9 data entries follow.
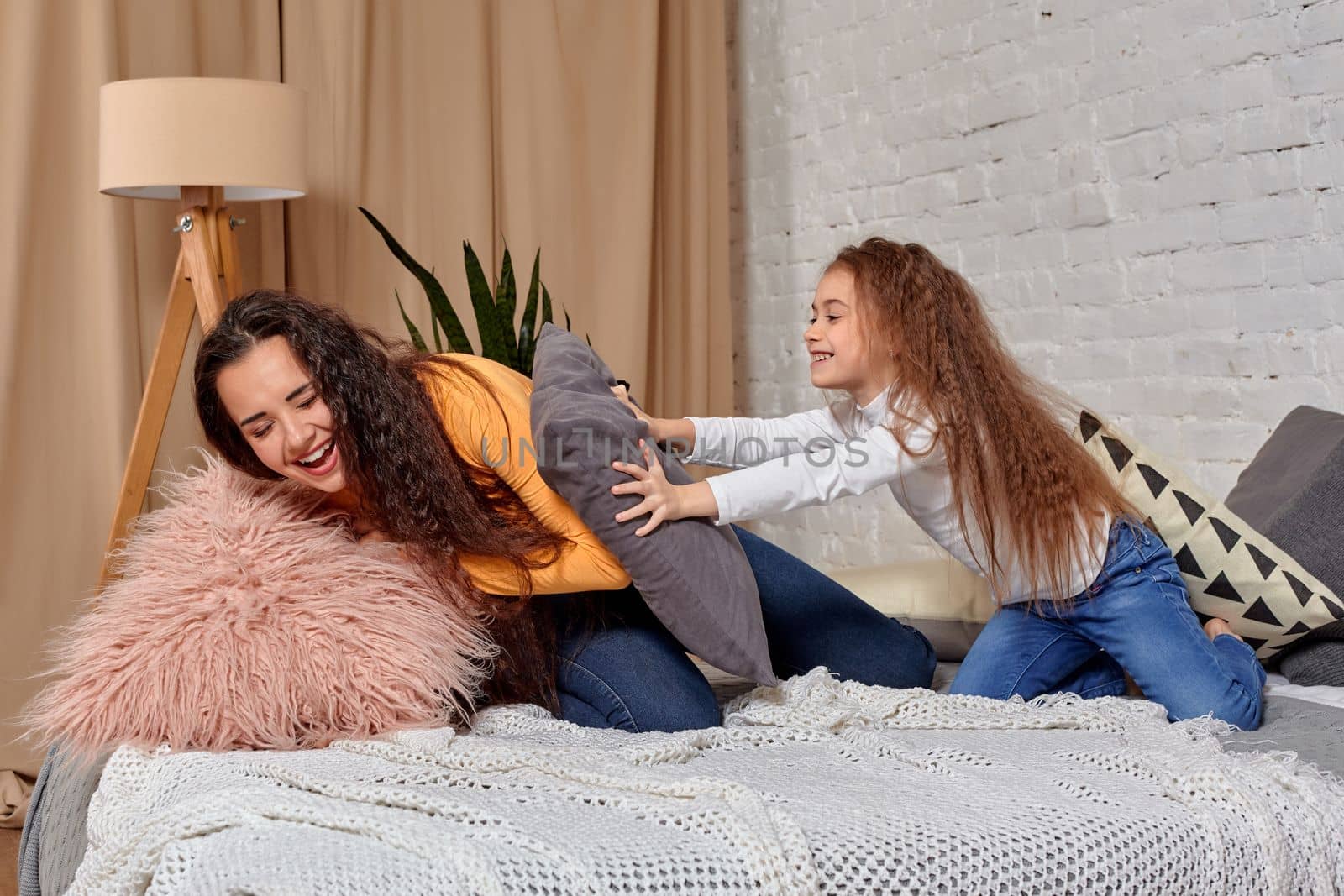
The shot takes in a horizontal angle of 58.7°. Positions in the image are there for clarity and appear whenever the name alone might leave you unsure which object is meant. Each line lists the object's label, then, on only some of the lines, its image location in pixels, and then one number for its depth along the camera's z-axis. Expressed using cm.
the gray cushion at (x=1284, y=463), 194
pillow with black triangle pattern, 175
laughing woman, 145
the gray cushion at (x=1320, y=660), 174
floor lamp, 232
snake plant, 259
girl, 167
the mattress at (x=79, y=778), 130
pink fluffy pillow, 132
